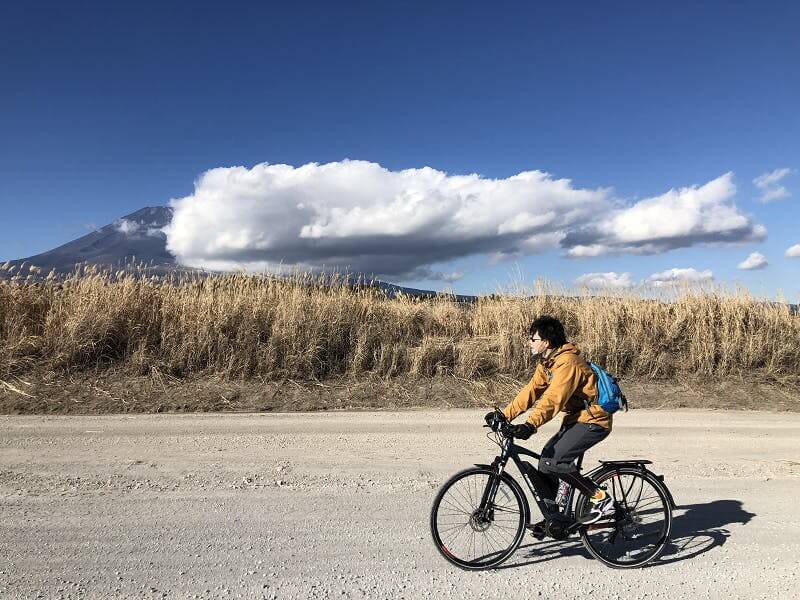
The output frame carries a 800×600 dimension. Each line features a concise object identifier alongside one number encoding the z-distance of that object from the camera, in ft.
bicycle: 14.97
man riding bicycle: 14.53
